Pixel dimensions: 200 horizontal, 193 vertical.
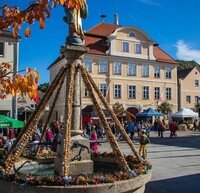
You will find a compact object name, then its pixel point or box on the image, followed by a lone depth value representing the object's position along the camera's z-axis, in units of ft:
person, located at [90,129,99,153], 34.55
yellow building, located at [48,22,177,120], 99.68
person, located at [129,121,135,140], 64.48
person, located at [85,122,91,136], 65.48
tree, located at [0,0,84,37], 10.19
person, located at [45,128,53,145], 44.17
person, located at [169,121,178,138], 71.28
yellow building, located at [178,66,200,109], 115.87
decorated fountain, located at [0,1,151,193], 14.64
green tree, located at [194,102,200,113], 105.73
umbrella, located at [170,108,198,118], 85.82
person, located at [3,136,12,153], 33.89
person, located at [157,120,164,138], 71.67
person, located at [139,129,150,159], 38.45
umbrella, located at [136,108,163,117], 79.38
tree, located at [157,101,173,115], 101.67
